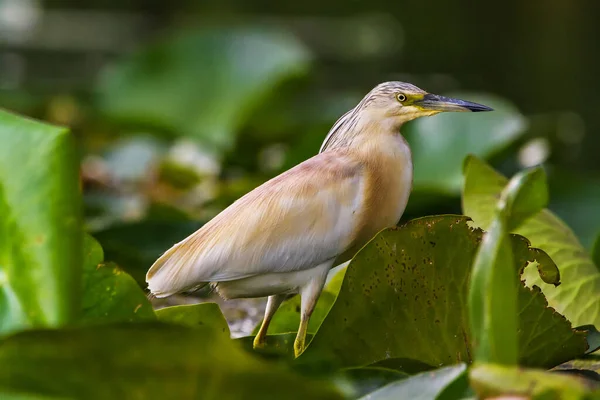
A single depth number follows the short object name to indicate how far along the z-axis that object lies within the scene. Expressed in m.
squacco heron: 9.62
